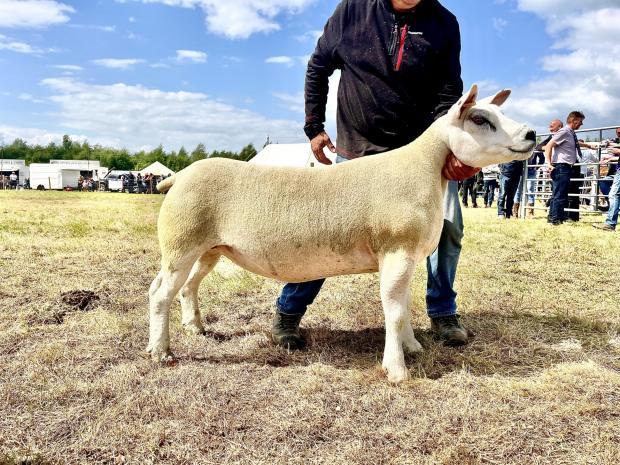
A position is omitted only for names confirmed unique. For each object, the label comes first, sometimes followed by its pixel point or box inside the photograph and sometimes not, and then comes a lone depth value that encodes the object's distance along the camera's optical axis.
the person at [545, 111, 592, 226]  12.11
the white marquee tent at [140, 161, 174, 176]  61.09
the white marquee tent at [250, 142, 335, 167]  31.80
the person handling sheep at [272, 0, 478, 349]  3.96
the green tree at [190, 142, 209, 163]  97.26
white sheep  3.40
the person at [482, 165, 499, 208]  22.62
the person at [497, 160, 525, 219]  14.21
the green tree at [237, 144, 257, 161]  73.82
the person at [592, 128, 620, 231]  10.93
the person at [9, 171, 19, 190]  60.78
